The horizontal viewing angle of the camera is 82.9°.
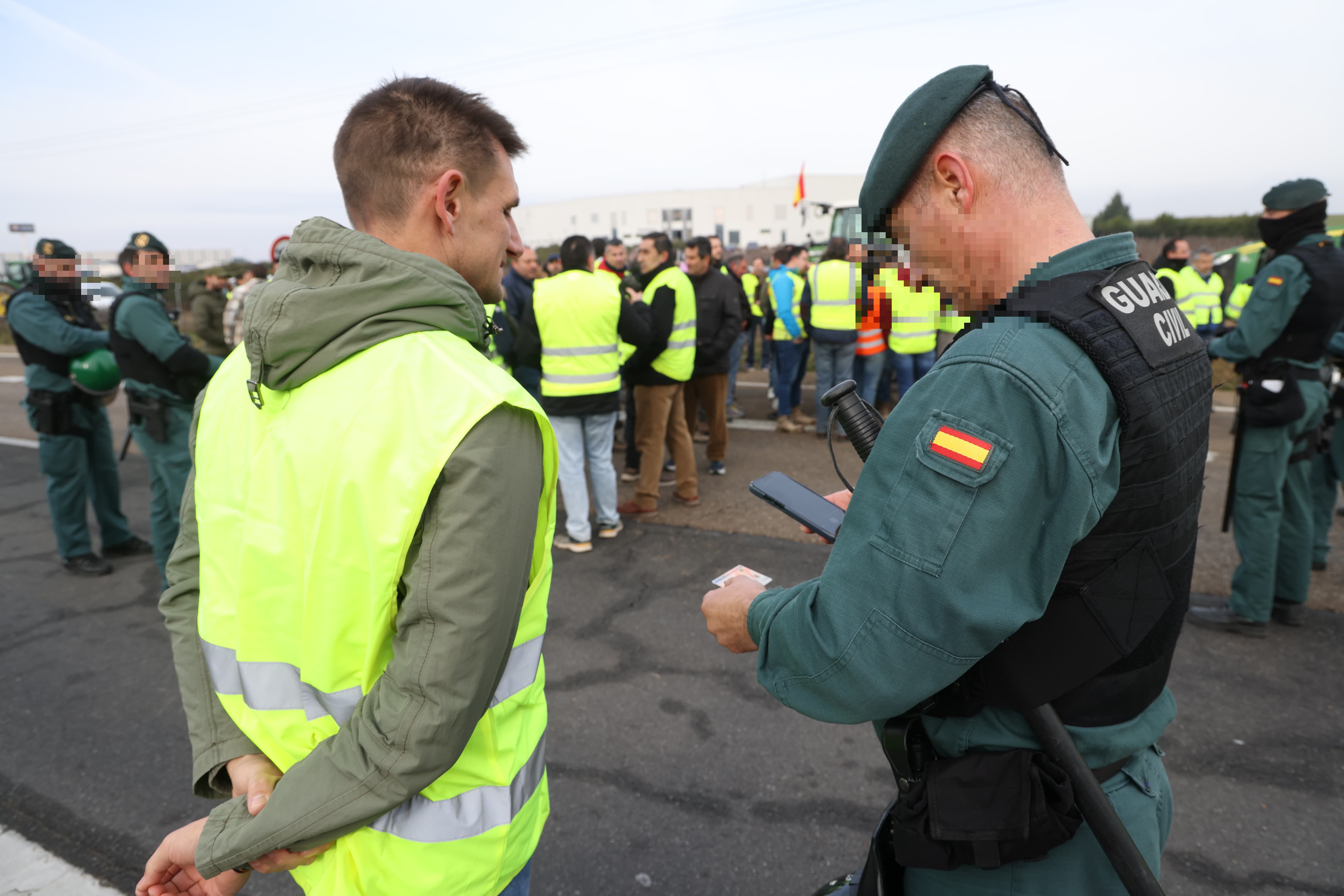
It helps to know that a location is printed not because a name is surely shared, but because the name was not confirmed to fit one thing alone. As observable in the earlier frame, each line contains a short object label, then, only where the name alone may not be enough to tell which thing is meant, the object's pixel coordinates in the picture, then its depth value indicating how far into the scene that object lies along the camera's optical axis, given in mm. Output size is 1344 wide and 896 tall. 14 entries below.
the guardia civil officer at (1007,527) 1030
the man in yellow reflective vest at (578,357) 5168
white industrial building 53688
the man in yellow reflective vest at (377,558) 1062
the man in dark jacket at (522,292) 6504
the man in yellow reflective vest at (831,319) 7574
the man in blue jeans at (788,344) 8570
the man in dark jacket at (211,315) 8305
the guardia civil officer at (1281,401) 3631
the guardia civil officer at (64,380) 4840
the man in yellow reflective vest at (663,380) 5805
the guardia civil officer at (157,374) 4477
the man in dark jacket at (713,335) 6711
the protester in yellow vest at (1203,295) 8508
